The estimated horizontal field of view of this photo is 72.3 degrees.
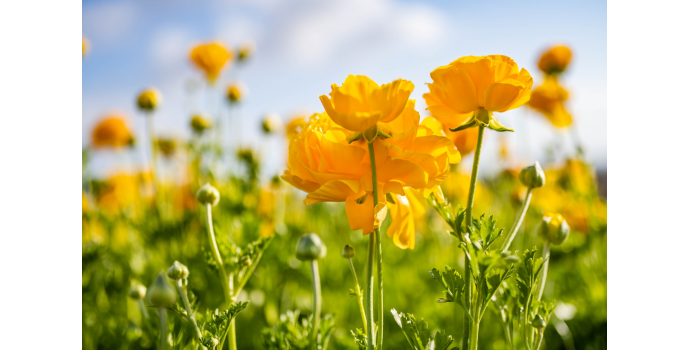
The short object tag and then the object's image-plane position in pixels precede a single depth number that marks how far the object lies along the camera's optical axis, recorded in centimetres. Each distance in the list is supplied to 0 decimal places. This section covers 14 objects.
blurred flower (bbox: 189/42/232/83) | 128
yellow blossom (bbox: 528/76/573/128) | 128
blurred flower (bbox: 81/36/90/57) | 113
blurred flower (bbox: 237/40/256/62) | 136
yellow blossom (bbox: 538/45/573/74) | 131
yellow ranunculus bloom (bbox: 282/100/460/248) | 43
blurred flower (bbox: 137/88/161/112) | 114
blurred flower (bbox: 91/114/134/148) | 146
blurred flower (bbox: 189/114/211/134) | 121
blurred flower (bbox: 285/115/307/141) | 50
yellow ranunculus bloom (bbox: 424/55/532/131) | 43
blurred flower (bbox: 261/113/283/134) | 125
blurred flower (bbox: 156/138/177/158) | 159
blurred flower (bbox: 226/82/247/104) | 130
